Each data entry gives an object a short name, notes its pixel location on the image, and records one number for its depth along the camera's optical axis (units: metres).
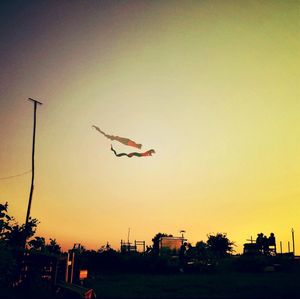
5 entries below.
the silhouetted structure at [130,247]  52.75
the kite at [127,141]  20.00
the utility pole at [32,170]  27.89
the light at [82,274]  21.12
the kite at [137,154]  20.53
